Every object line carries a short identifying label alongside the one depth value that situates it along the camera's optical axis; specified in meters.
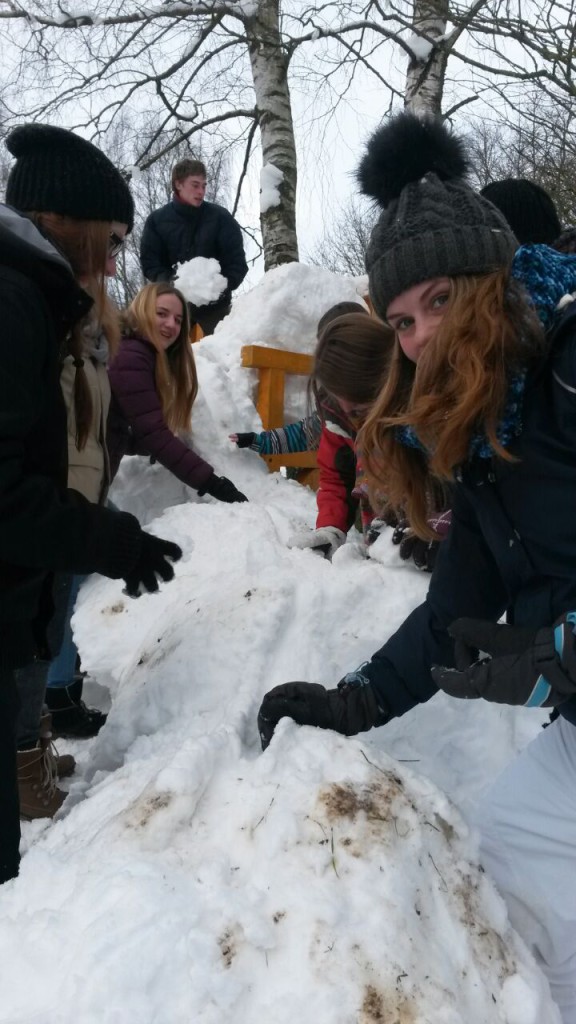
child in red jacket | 2.29
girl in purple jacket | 3.47
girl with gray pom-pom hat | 1.29
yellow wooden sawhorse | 4.80
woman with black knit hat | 1.39
